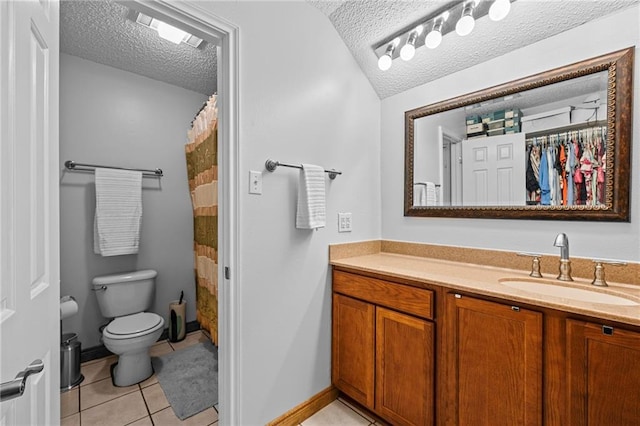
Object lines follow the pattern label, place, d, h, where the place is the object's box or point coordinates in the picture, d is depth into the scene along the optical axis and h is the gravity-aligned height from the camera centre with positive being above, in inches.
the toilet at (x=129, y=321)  74.4 -30.8
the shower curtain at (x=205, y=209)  80.1 +0.7
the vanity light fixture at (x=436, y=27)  56.5 +40.5
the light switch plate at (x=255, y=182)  56.0 +5.7
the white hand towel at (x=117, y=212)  88.0 -0.1
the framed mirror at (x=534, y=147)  51.2 +13.4
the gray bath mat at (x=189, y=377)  68.9 -44.9
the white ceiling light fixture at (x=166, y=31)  70.6 +47.3
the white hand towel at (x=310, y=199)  61.1 +2.6
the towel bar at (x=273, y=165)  58.2 +9.5
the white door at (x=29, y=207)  22.1 +0.4
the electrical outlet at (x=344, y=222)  73.4 -2.7
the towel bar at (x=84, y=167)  85.4 +13.8
